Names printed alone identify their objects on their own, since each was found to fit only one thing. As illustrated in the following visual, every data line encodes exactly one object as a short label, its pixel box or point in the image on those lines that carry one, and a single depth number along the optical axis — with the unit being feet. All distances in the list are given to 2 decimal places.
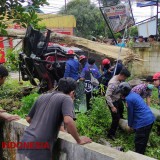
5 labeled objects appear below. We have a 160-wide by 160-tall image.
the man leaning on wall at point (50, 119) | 8.90
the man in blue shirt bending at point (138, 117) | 14.29
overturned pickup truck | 24.27
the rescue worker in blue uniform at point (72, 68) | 22.17
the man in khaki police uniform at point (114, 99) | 16.94
